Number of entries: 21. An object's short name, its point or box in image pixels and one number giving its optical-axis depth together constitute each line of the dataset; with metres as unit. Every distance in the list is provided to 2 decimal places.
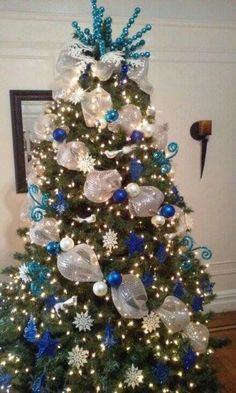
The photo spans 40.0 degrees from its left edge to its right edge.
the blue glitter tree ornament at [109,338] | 1.23
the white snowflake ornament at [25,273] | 1.44
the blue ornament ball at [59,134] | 1.35
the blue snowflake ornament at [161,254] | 1.35
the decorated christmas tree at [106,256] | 1.26
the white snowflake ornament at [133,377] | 1.24
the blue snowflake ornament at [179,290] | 1.38
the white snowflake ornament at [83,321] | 1.25
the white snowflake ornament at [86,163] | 1.31
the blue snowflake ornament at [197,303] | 1.45
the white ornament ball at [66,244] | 1.28
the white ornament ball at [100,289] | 1.23
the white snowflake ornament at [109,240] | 1.29
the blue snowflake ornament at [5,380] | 1.33
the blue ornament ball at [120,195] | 1.27
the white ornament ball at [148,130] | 1.41
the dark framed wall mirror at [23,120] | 2.10
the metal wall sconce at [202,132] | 2.31
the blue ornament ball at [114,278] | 1.22
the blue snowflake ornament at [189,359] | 1.33
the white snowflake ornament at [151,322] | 1.28
